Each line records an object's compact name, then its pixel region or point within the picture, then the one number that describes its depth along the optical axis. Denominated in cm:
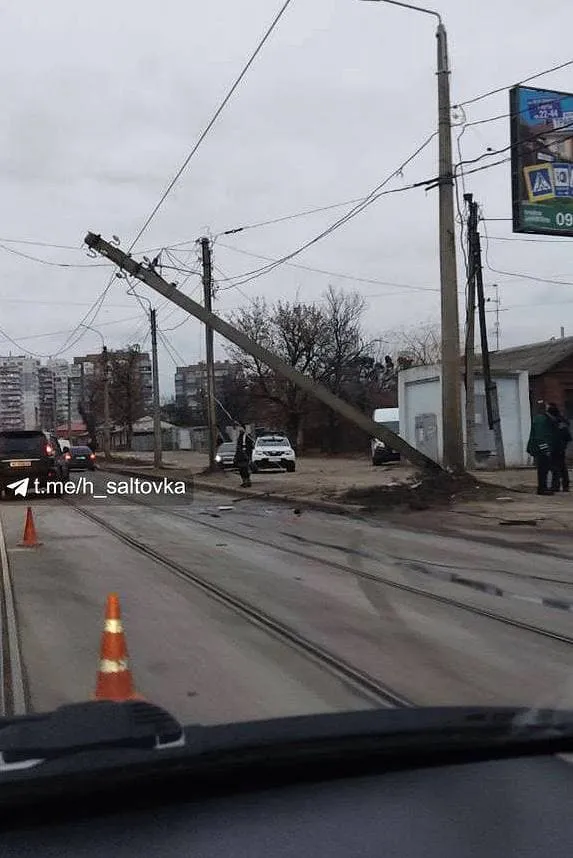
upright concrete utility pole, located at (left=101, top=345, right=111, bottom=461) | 5641
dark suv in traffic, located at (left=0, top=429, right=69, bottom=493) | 2241
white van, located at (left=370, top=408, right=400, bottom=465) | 3722
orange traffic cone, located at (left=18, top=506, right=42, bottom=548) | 1255
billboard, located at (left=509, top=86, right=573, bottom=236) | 1834
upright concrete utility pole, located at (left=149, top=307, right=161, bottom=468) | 3891
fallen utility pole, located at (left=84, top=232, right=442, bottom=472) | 1942
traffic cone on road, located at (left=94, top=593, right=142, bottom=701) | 487
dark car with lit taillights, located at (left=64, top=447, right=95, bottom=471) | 4224
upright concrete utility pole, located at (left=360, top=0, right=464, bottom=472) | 1794
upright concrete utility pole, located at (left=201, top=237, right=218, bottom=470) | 3117
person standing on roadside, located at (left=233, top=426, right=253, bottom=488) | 2397
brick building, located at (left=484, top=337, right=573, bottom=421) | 3841
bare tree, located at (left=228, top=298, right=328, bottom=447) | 5819
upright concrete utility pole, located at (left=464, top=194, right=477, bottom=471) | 2522
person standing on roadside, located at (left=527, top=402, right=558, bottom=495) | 1764
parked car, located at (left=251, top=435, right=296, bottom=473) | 3578
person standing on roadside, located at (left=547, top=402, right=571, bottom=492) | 1789
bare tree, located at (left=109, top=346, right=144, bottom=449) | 8119
